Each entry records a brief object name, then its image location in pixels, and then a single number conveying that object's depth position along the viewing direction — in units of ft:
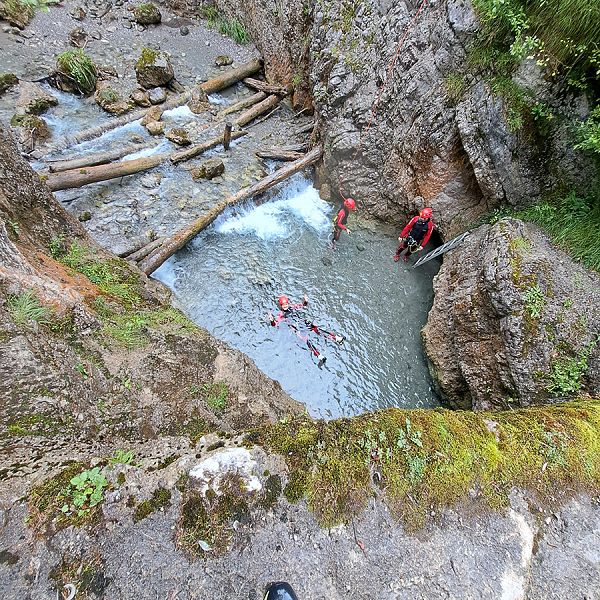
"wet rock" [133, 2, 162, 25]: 46.68
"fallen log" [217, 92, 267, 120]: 41.89
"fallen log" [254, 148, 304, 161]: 38.11
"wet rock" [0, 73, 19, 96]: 35.37
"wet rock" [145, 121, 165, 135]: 37.45
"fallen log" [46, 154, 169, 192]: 28.86
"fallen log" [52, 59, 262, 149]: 34.19
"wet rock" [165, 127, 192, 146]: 36.81
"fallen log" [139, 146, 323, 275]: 27.45
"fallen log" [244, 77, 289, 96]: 44.39
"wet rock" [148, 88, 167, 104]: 40.45
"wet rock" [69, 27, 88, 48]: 43.34
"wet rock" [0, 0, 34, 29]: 41.11
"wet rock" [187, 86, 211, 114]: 41.45
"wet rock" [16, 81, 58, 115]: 35.22
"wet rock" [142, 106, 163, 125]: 38.11
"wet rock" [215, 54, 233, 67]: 46.76
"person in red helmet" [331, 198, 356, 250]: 31.72
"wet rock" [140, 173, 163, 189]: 33.12
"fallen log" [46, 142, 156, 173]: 30.19
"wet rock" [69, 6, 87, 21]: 45.57
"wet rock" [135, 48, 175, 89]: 40.24
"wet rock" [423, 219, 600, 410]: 19.74
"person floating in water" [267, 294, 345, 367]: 26.66
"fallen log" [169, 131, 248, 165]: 35.29
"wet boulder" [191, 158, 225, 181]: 34.58
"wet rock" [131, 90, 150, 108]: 39.60
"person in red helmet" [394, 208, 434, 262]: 30.30
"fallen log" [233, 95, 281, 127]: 41.11
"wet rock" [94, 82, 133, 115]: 37.96
